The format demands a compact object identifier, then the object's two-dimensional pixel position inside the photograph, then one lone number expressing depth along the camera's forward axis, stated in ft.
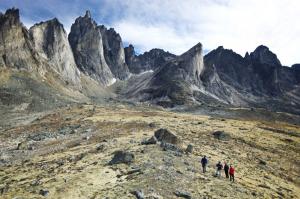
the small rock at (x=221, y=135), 110.71
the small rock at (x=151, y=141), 76.91
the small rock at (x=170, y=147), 71.67
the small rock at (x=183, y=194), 47.64
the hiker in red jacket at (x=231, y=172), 59.66
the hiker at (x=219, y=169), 60.94
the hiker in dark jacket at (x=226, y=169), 61.04
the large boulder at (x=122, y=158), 62.11
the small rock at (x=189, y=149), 75.36
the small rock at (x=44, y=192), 50.22
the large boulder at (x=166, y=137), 79.15
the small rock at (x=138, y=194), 45.83
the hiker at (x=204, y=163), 60.94
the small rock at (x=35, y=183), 55.41
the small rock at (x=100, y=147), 77.80
